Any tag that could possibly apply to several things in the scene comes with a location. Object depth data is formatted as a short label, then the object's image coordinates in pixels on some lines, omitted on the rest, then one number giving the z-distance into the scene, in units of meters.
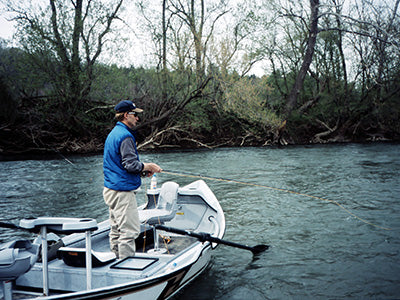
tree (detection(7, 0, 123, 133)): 19.03
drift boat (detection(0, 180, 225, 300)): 2.85
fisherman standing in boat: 3.69
